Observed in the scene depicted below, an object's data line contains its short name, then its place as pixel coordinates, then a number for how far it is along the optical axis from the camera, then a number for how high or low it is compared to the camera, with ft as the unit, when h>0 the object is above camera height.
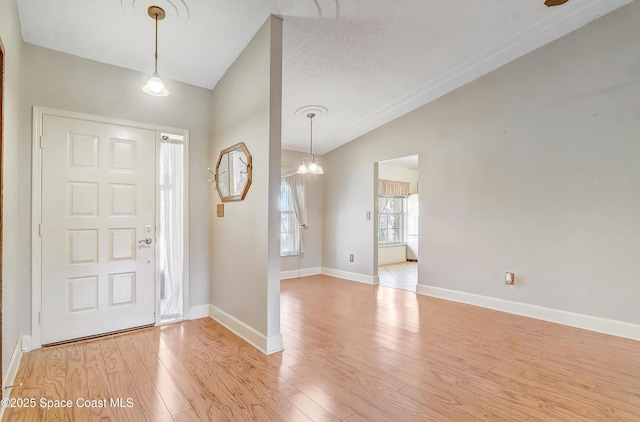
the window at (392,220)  25.95 -0.70
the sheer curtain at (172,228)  11.37 -0.64
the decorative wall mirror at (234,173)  9.81 +1.40
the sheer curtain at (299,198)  19.62 +0.93
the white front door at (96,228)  9.08 -0.54
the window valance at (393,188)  24.75 +2.13
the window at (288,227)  19.57 -1.00
